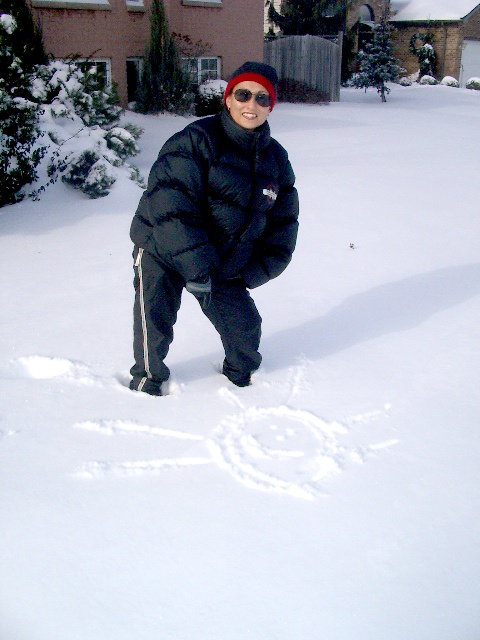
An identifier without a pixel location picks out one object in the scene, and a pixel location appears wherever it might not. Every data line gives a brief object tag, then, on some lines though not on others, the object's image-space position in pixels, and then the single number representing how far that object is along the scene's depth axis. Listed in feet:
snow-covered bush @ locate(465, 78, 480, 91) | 74.84
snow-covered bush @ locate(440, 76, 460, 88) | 76.23
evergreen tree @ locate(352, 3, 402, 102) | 58.80
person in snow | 9.38
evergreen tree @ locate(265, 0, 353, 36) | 67.62
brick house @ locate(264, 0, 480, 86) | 83.76
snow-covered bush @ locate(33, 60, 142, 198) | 21.60
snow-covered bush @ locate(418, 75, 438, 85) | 76.18
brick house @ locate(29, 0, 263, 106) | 37.22
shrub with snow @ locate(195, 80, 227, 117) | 42.47
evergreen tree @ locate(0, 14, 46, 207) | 20.27
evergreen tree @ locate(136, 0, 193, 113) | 40.55
